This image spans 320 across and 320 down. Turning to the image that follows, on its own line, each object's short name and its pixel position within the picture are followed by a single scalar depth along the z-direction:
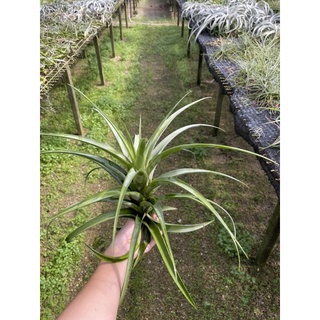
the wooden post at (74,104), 2.50
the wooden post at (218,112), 2.58
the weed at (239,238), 1.84
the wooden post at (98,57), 3.31
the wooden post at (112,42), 4.14
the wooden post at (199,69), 3.38
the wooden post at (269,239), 1.48
